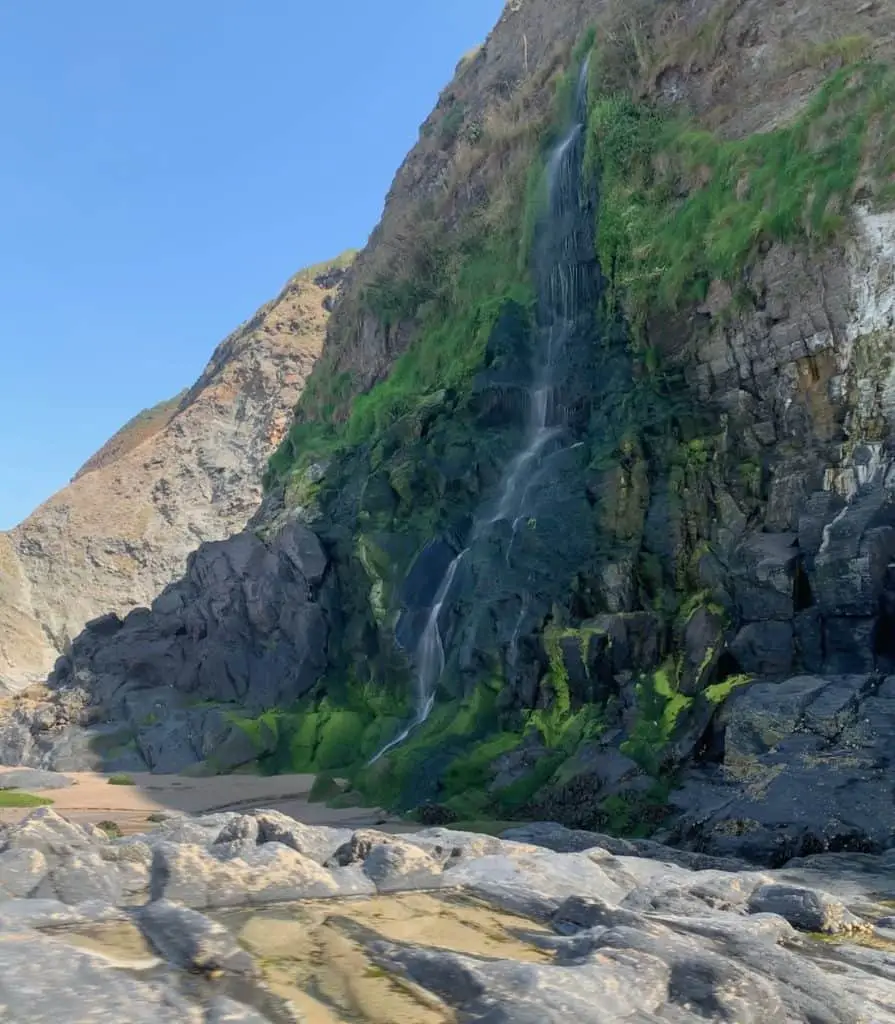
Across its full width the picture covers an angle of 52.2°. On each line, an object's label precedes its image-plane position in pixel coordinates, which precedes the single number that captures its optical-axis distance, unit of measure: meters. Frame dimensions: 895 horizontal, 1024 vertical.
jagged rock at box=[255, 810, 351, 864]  10.84
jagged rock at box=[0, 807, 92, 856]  9.32
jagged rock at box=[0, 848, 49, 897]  8.34
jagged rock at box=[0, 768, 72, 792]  27.16
